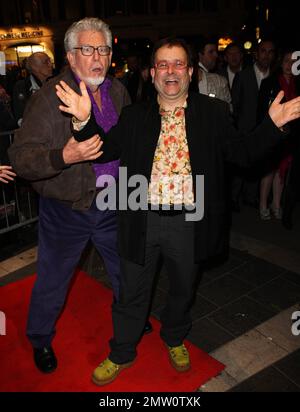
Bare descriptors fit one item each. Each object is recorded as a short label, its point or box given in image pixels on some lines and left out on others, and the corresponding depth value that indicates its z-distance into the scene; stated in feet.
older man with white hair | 7.95
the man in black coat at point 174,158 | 7.75
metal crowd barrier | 16.71
